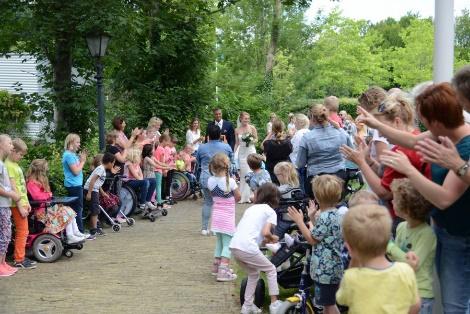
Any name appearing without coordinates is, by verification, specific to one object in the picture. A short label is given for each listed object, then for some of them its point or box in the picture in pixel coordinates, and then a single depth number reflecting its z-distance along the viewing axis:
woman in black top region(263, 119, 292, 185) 11.44
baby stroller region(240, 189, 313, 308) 6.32
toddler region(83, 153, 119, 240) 10.42
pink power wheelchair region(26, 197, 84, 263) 8.73
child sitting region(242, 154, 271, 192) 8.97
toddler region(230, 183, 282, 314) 6.19
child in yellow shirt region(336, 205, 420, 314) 3.32
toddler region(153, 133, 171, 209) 13.41
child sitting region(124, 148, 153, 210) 11.91
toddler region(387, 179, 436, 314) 3.97
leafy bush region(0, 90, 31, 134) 20.77
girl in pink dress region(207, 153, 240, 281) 7.81
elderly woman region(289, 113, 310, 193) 11.38
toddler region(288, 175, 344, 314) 5.12
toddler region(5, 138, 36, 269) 8.21
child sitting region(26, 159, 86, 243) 8.73
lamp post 13.08
